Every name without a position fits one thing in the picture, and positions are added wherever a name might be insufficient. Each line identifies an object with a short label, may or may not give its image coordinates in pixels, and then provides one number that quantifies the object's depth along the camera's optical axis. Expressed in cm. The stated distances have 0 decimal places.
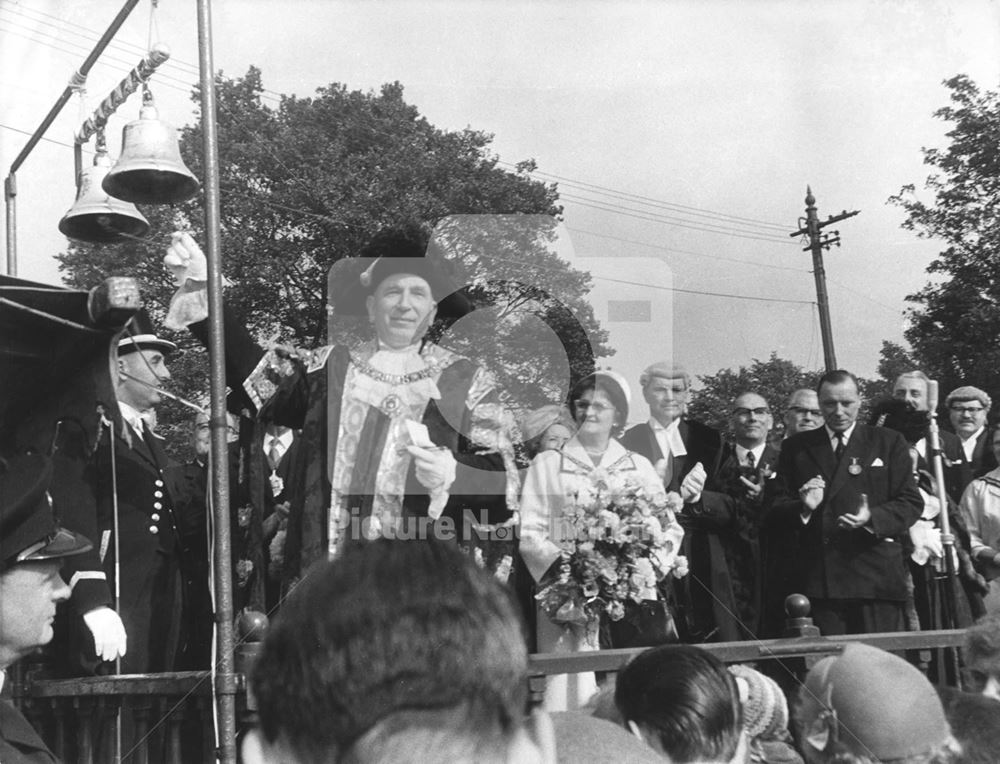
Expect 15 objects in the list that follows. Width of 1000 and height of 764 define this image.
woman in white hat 365
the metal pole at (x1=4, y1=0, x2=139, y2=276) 398
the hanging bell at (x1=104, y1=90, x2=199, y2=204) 344
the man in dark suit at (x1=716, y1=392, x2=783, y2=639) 459
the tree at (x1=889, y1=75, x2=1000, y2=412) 668
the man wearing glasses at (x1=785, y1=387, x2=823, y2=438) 519
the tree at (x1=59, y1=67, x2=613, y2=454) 406
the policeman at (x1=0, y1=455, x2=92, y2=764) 243
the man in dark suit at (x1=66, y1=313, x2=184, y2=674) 359
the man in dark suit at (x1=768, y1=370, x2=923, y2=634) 429
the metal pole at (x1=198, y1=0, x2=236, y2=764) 281
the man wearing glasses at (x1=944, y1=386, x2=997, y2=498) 524
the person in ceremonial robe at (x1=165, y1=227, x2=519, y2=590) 346
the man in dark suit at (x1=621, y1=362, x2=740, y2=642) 441
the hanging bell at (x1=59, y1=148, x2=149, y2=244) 405
